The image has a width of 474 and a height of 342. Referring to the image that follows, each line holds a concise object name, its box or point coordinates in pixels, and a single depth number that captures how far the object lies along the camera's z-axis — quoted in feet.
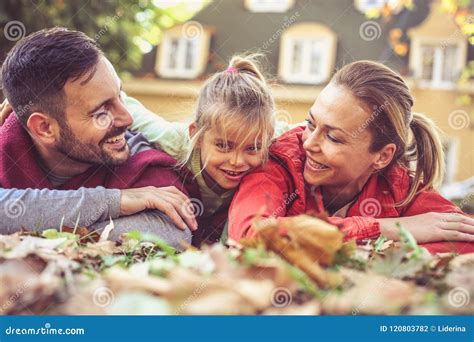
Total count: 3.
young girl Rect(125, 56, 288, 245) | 7.32
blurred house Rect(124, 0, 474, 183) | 21.54
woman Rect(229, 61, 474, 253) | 7.14
